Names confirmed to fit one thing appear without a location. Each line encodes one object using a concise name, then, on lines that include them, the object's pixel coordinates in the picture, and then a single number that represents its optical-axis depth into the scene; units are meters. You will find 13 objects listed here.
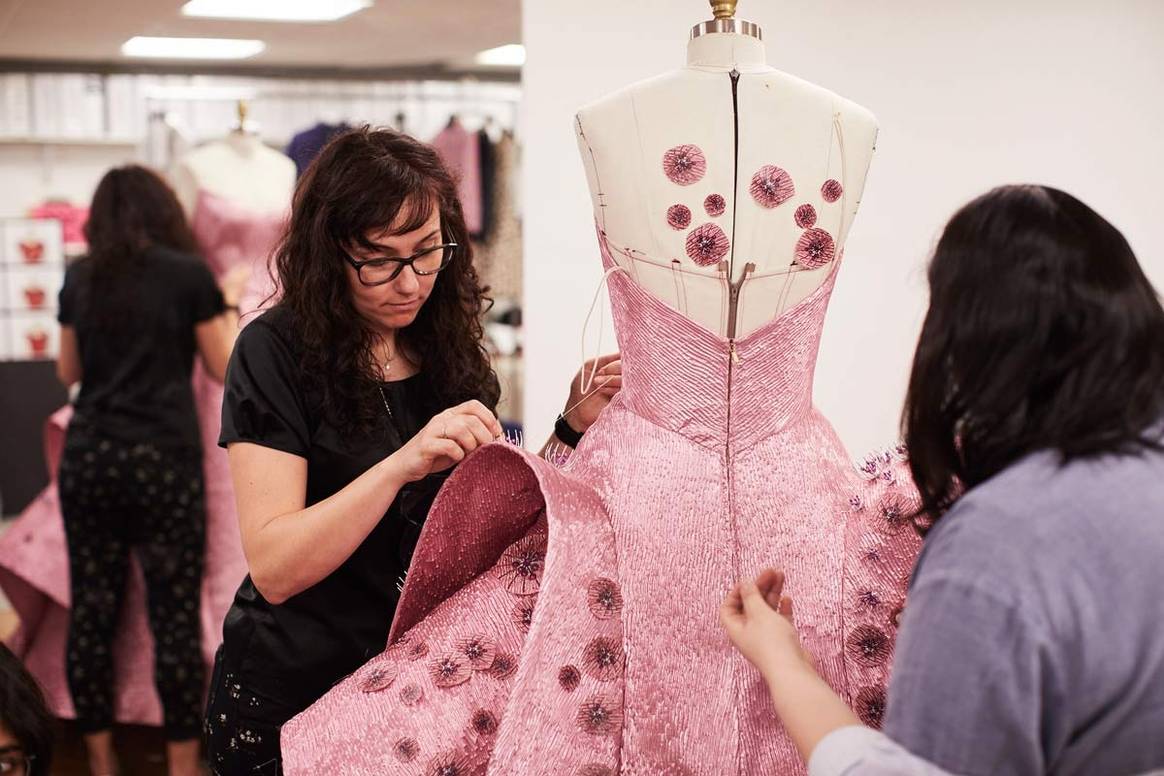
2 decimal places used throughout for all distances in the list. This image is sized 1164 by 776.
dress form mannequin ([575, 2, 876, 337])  1.42
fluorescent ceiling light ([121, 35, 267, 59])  3.19
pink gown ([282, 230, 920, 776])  1.19
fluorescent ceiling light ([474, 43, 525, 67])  2.96
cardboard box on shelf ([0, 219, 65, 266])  4.78
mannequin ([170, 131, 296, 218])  3.49
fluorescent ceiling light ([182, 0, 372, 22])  3.01
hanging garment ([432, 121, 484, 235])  3.35
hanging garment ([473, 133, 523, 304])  3.42
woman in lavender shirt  0.83
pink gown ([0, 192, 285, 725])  3.25
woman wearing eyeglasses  1.40
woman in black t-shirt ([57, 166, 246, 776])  2.92
